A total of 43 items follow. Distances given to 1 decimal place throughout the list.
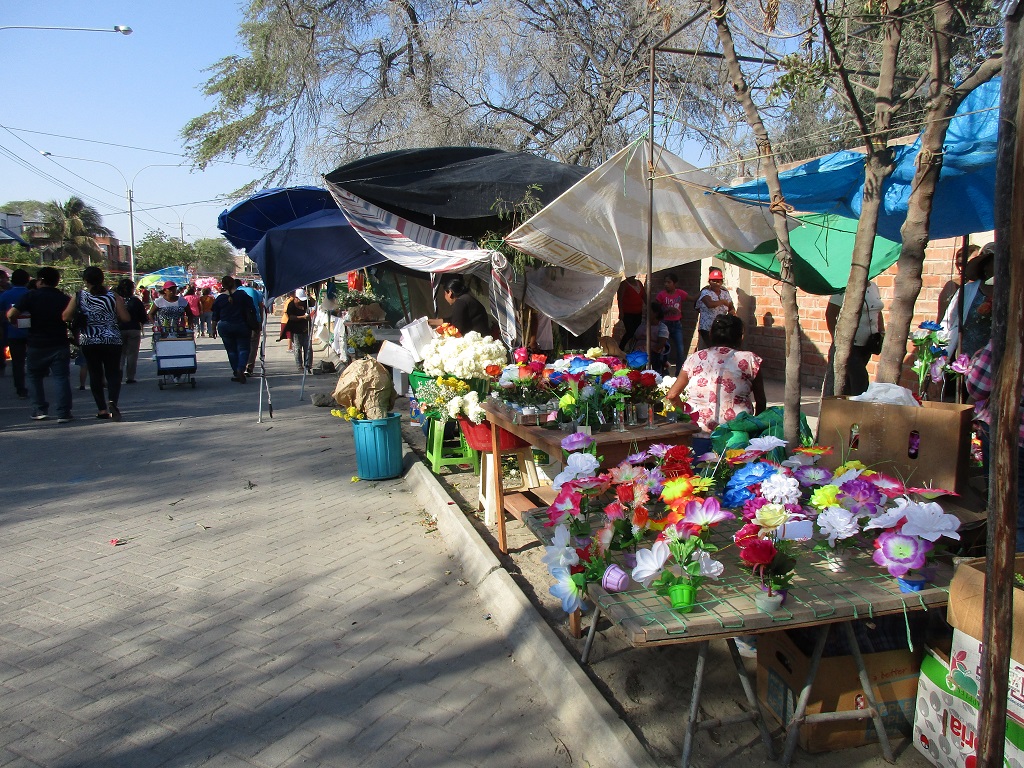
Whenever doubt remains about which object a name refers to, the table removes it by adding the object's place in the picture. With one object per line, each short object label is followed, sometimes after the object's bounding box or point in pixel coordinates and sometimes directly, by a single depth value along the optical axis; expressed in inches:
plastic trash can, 270.2
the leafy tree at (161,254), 2536.9
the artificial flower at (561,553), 105.8
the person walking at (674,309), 428.1
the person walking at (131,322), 450.3
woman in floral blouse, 189.6
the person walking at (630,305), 428.5
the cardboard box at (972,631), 84.4
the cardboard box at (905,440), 117.0
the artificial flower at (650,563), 95.7
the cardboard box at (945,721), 93.6
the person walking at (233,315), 507.8
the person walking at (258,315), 539.2
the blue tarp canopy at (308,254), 332.5
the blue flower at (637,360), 185.5
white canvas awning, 237.8
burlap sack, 270.7
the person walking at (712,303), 393.7
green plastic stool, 266.4
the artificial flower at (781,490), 102.4
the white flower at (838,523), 99.0
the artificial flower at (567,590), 103.3
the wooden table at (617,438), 162.7
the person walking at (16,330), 442.6
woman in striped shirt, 364.5
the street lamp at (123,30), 653.2
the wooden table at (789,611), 90.1
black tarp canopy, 277.9
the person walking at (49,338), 365.7
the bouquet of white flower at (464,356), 232.7
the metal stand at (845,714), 102.2
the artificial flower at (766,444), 120.9
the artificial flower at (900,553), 94.7
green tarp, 247.4
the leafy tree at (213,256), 3058.6
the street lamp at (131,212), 1553.0
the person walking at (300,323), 576.7
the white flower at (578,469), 120.9
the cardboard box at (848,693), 106.5
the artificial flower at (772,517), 97.7
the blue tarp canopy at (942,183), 171.6
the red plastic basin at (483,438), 197.6
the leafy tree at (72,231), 1979.6
